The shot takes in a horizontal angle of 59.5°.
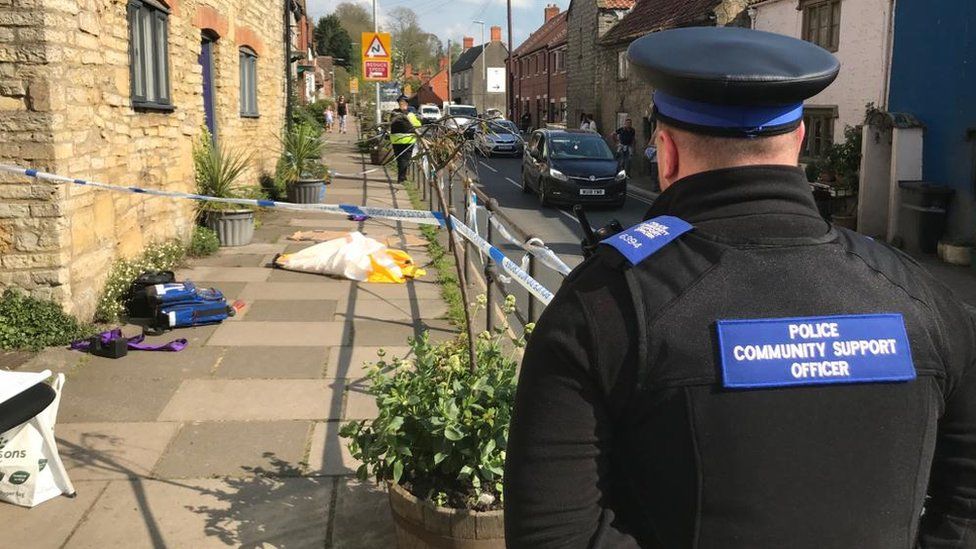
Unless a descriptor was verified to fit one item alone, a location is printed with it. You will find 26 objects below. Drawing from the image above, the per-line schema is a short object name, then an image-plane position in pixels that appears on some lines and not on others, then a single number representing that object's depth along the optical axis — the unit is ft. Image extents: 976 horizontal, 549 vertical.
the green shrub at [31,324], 20.53
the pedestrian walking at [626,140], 81.82
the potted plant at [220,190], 36.19
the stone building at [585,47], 113.50
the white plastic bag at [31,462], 13.08
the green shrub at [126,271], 23.84
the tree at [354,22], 237.45
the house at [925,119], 43.93
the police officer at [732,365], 4.60
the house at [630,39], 73.26
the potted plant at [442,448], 10.35
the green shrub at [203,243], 34.37
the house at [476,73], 243.81
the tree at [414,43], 245.04
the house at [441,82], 309.01
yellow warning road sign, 71.67
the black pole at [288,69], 68.81
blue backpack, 23.34
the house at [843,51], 52.70
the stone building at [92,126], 21.01
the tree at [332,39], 272.10
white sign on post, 145.89
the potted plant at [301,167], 49.90
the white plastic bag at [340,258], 31.42
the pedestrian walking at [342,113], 162.71
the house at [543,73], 157.48
